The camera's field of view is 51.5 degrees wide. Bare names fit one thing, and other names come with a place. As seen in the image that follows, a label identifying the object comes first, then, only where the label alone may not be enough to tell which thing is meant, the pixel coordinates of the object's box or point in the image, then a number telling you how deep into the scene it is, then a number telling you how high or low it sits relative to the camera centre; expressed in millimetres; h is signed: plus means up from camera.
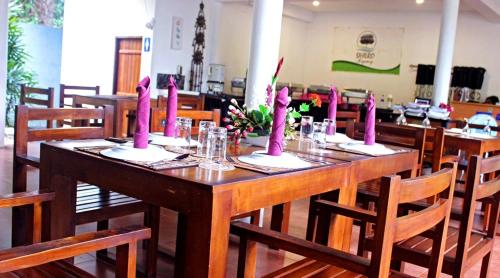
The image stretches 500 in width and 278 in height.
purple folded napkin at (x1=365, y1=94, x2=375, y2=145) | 2766 -156
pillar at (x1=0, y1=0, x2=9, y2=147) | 6180 +47
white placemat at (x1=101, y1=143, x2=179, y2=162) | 1884 -292
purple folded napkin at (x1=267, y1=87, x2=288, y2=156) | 2088 -136
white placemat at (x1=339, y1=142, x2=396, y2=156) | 2602 -274
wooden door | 8633 +174
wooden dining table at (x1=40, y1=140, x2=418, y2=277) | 1607 -374
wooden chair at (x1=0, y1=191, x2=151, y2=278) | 1259 -467
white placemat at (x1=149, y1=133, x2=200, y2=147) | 2371 -292
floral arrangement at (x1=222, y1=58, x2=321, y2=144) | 2521 -172
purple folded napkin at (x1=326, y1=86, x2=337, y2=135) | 3213 -69
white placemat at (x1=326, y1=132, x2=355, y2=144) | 2930 -264
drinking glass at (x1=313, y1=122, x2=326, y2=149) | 2691 -233
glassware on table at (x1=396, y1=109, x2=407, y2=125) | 4962 -217
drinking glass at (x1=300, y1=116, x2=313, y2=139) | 2629 -189
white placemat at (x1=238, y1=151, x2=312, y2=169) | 1994 -290
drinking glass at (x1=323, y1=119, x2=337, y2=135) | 3008 -199
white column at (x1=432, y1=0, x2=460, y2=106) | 6977 +696
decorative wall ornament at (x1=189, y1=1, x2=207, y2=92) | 8453 +486
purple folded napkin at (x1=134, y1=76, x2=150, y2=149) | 1967 -156
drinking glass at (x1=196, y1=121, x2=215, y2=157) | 2006 -222
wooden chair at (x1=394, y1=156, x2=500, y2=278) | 2094 -601
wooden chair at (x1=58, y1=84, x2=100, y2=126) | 5873 -296
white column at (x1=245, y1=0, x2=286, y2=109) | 3893 +296
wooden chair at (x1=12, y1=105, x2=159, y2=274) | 2455 -596
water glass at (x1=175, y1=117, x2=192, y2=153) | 2381 -236
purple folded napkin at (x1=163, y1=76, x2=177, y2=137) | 2463 -152
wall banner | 9891 +895
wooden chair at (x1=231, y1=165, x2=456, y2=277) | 1554 -490
